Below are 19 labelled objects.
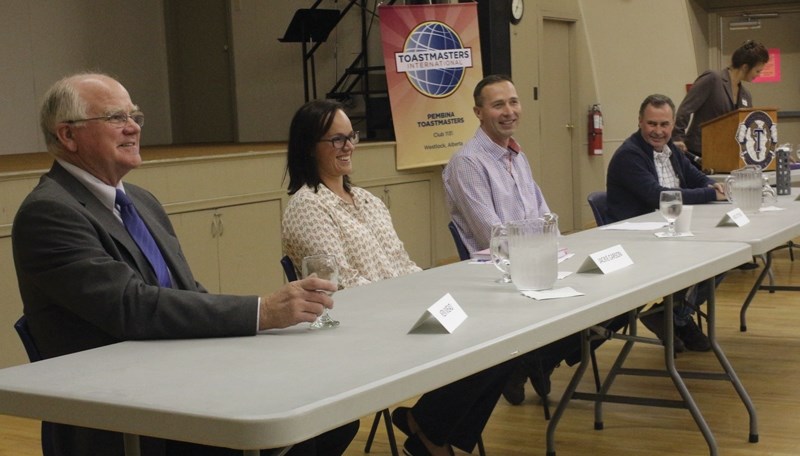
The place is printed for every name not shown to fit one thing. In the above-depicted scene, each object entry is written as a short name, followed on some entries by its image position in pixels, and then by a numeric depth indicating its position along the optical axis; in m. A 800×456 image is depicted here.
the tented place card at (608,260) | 2.95
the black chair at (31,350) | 2.24
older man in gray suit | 2.18
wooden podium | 6.05
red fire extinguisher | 10.57
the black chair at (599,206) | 4.87
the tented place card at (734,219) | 3.92
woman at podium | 6.98
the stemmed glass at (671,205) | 3.62
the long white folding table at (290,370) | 1.63
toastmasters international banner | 7.76
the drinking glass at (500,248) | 2.83
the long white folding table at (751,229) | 3.56
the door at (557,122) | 9.98
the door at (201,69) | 11.40
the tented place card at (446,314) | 2.18
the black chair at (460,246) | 4.07
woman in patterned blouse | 3.28
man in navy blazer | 4.97
